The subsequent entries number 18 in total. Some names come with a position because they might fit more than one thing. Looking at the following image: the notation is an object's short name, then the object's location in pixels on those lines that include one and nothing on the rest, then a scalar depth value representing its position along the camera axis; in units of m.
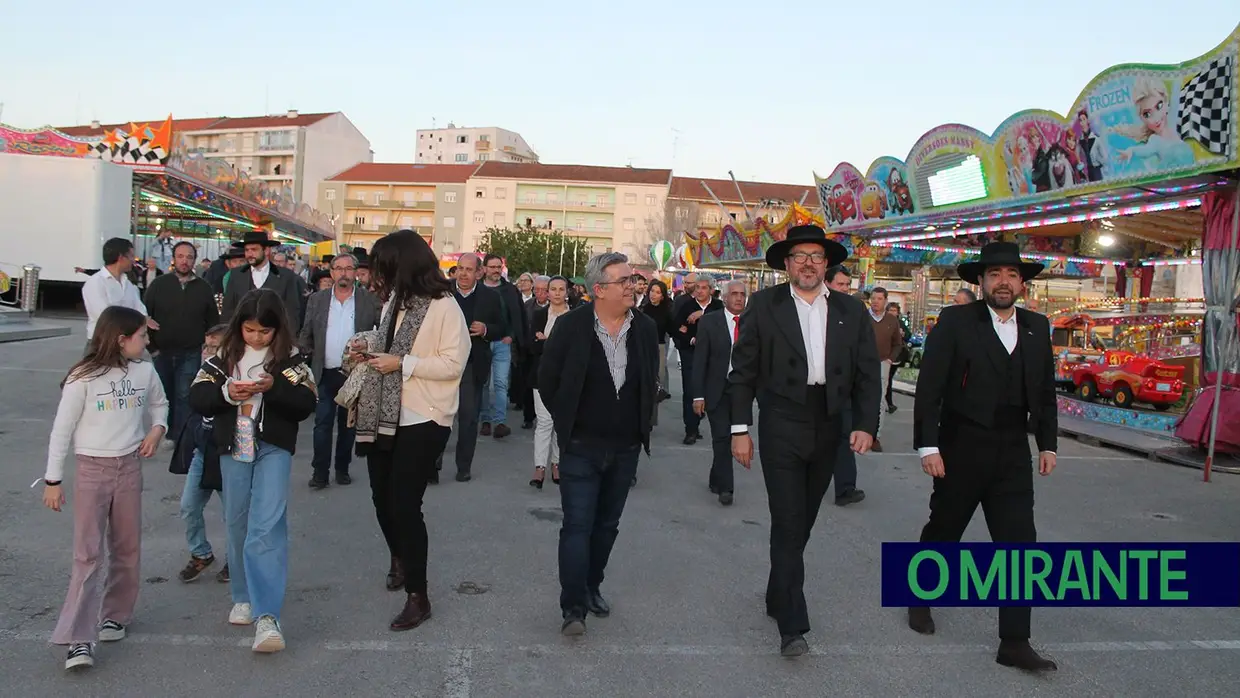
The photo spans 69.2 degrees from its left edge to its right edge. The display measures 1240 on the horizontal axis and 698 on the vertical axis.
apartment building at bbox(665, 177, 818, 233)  74.50
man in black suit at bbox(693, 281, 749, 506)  6.94
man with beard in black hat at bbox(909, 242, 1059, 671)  4.01
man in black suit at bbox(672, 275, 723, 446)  9.73
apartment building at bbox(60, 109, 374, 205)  80.31
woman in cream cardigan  4.02
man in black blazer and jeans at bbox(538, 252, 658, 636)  4.07
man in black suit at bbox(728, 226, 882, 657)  3.99
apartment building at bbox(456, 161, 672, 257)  79.88
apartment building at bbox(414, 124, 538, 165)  102.62
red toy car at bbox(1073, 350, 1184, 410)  13.47
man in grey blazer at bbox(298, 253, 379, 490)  6.71
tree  60.47
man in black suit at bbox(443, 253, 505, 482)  7.12
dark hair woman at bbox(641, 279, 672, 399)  10.27
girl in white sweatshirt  3.52
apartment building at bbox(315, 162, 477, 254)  80.25
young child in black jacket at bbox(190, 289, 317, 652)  3.74
